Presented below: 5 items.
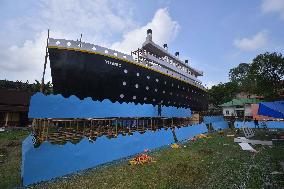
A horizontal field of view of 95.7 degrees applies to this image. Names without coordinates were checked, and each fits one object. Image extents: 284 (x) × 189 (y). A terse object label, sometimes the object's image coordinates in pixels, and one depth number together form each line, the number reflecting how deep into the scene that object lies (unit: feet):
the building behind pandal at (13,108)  60.51
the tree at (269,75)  83.02
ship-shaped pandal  29.47
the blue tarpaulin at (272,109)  34.19
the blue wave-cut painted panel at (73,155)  15.48
